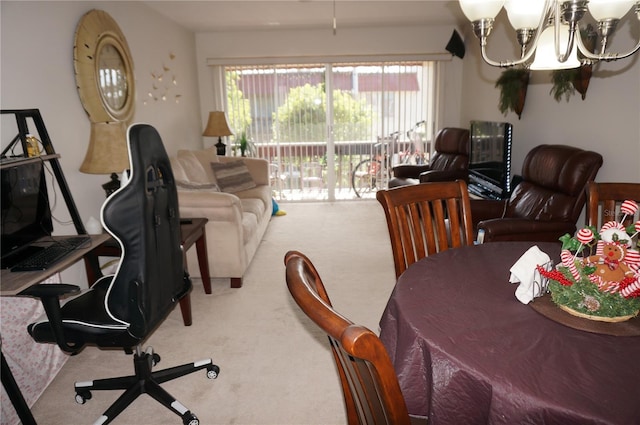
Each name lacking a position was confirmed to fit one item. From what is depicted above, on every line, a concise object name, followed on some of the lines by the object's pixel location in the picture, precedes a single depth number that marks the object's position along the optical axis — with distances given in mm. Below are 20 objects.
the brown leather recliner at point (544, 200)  2660
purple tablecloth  885
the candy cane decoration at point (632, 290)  1133
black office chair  1585
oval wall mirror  3049
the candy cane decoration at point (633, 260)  1179
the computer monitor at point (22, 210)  1926
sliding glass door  6023
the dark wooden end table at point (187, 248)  2557
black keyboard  1847
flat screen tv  3621
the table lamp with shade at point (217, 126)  5522
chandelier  1338
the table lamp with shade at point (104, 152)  2574
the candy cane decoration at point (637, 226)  1200
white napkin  1276
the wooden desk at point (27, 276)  1667
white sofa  3174
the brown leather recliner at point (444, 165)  4918
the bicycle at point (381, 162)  6234
